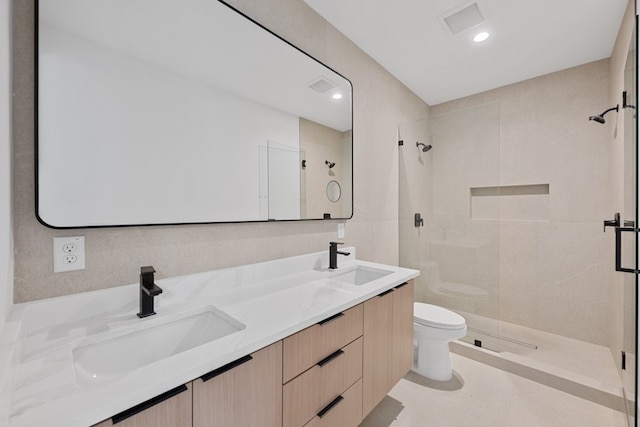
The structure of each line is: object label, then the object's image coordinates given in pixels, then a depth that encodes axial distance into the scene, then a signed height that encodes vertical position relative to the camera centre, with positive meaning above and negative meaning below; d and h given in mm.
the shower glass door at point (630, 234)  1197 -93
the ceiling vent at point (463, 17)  1772 +1309
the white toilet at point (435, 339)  1966 -953
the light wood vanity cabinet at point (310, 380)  697 -571
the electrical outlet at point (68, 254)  916 -140
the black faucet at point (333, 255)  1802 -280
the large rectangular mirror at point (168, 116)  920 +409
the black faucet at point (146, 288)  972 -271
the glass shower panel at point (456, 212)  2494 +3
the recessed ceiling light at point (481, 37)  2010 +1300
